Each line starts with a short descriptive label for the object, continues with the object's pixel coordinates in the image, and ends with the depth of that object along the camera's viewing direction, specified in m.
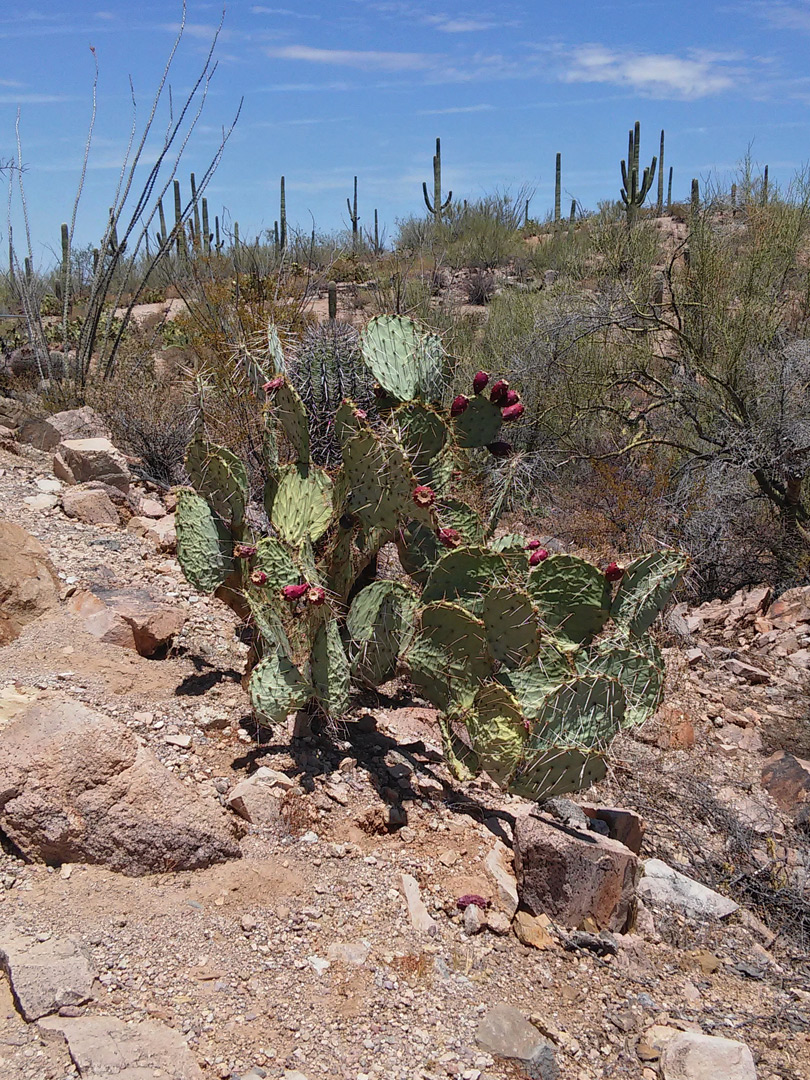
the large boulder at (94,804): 3.41
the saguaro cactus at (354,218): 25.25
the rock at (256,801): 3.86
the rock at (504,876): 3.81
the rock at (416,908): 3.57
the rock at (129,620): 4.94
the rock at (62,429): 8.58
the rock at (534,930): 3.67
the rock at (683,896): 4.09
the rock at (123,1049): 2.54
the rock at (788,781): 5.20
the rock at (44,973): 2.74
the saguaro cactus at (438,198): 25.78
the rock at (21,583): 4.85
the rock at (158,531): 6.52
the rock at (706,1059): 3.05
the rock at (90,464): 7.32
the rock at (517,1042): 2.98
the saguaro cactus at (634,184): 19.78
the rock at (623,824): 4.42
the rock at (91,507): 6.70
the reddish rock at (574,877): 3.79
